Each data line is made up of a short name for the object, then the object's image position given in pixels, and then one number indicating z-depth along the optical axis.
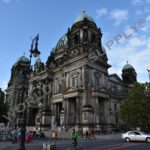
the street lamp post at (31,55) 13.18
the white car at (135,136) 26.20
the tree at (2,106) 41.83
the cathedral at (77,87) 45.59
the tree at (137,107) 38.78
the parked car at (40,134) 34.56
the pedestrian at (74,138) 17.88
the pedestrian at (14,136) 25.12
